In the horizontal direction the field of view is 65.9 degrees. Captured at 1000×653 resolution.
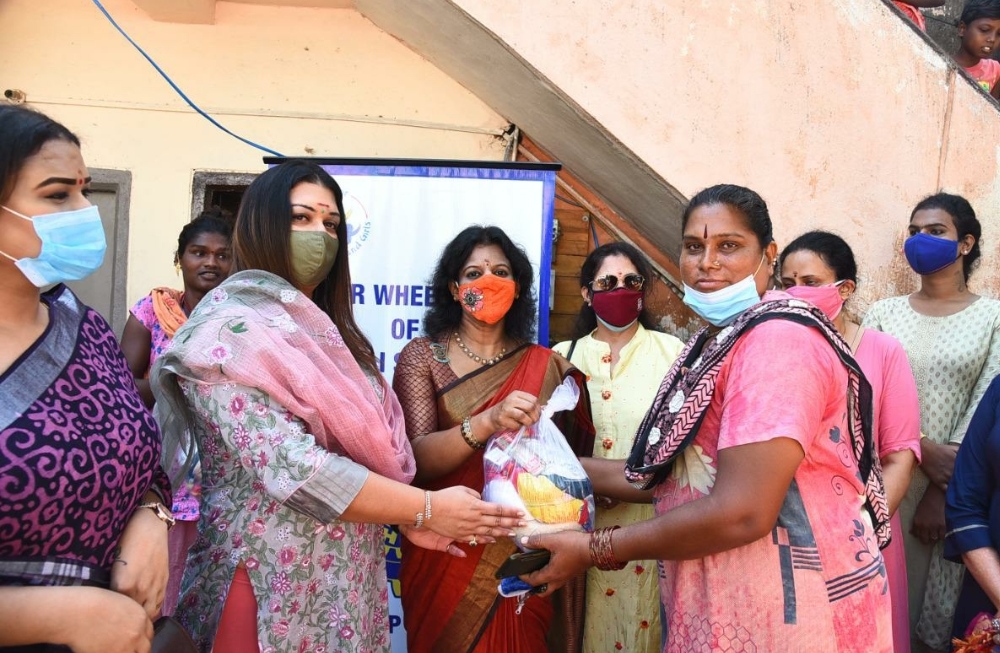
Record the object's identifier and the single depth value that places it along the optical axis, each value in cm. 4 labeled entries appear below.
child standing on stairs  500
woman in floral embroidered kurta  195
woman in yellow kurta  319
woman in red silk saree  267
